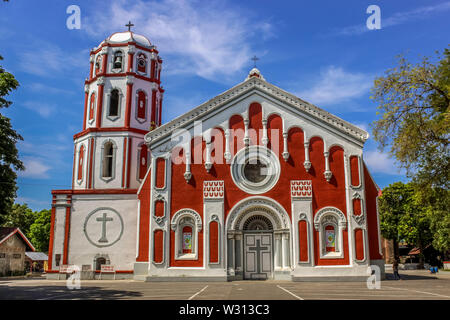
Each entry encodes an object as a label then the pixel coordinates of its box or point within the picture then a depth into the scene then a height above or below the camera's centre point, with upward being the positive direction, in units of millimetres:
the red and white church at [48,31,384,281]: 27047 +2619
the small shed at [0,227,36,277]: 40656 -662
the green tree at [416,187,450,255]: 23156 +2345
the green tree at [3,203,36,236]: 66662 +4303
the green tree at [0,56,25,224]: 25359 +5794
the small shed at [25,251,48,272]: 56062 -1985
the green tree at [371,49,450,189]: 20266 +6298
